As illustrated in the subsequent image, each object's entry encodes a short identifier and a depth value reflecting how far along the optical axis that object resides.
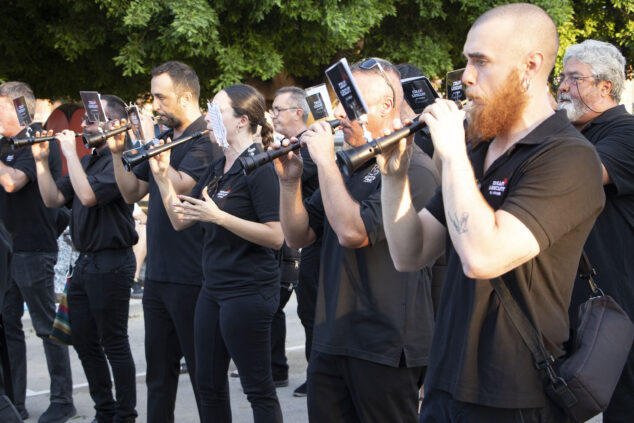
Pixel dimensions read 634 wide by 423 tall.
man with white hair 3.46
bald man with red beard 2.11
